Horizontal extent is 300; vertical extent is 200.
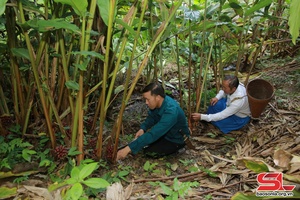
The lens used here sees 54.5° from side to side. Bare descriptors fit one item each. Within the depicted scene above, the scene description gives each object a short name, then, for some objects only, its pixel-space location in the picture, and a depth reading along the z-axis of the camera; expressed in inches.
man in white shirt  99.1
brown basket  98.9
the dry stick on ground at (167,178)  67.5
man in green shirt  75.4
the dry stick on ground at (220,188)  59.8
